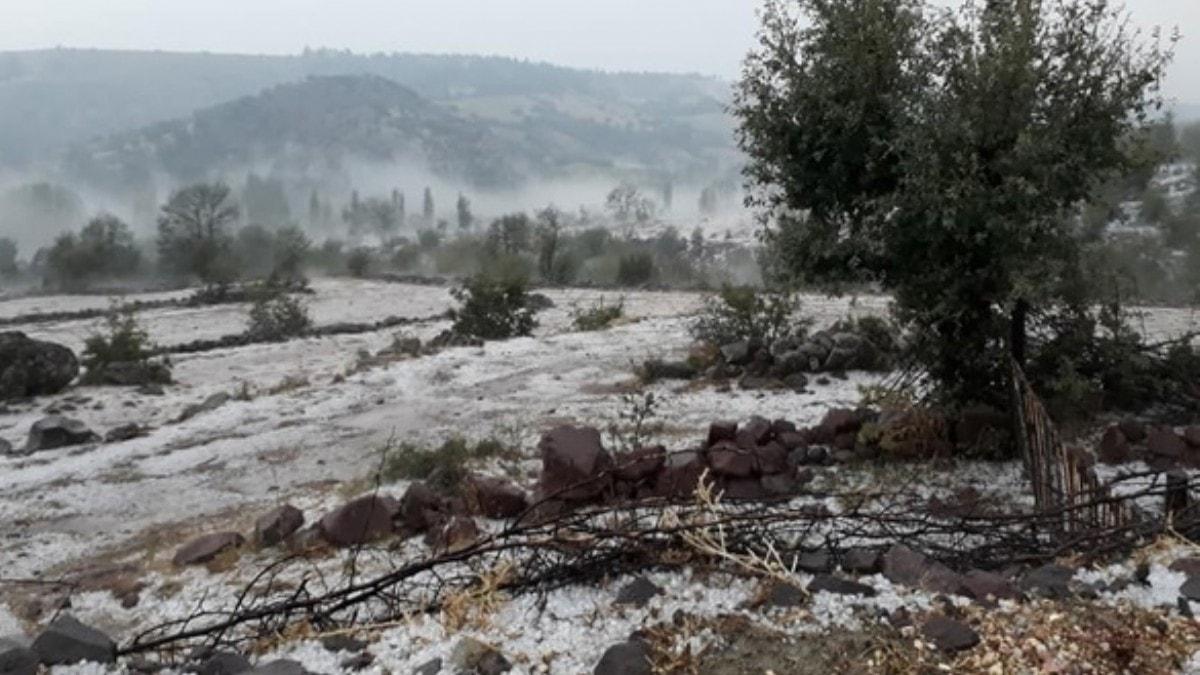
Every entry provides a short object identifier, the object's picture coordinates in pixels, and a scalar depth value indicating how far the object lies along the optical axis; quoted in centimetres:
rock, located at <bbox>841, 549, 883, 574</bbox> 389
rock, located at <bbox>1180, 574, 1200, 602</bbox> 345
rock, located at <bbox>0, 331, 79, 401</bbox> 1703
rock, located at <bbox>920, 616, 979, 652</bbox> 319
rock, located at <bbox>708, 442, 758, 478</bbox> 757
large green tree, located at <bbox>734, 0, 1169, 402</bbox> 796
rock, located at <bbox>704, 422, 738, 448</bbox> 856
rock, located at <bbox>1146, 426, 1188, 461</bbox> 816
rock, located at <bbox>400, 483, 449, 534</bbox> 721
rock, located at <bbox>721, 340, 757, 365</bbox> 1383
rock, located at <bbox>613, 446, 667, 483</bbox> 736
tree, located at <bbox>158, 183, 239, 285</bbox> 4844
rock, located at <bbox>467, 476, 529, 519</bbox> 759
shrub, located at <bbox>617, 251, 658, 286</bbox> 4094
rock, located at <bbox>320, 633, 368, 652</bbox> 367
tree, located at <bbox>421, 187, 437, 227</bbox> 14585
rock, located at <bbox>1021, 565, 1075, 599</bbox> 358
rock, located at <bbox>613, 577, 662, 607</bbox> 376
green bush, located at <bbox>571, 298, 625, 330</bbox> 2067
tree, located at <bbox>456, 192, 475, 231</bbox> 13125
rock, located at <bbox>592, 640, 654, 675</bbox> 326
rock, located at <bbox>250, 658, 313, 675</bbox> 342
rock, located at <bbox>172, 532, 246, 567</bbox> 734
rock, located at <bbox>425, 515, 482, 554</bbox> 622
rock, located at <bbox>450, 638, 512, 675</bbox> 339
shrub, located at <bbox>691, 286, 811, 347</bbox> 1512
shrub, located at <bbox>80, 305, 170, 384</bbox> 1822
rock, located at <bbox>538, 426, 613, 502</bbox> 730
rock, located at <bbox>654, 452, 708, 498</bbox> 713
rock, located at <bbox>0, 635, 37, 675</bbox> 357
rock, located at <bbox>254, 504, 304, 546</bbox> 748
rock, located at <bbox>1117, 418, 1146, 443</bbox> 883
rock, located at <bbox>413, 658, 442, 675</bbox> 341
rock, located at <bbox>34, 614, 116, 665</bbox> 371
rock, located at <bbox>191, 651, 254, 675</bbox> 359
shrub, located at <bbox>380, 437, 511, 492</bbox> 871
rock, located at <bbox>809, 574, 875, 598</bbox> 363
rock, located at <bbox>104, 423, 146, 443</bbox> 1280
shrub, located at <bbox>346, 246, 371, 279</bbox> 4760
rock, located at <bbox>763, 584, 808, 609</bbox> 363
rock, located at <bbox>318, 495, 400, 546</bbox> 696
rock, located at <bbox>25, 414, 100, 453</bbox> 1266
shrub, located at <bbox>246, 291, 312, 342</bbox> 2614
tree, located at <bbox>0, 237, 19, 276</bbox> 6654
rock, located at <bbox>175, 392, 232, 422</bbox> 1405
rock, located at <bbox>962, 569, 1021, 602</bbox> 353
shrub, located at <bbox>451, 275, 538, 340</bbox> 2144
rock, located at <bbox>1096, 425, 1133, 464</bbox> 845
